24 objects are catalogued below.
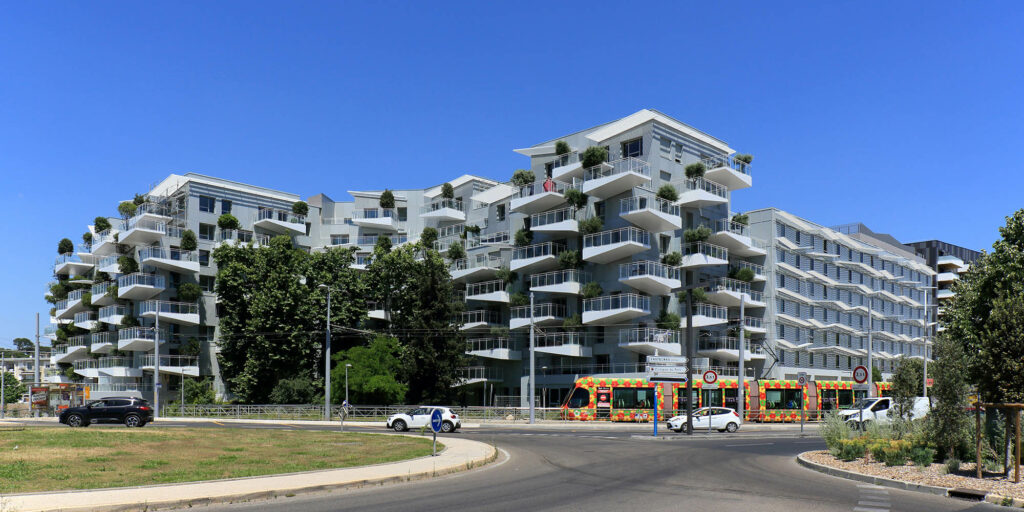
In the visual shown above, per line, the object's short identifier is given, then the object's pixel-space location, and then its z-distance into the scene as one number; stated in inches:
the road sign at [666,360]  1679.4
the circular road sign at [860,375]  1003.0
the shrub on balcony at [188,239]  2992.1
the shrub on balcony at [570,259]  2613.2
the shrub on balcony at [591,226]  2544.3
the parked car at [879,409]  1716.3
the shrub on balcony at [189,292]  2972.4
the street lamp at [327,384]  2223.2
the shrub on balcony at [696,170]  2635.3
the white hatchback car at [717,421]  1776.6
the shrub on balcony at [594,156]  2556.6
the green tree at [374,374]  2474.2
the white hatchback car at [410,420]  1720.0
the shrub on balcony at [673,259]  2522.1
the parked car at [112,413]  1708.9
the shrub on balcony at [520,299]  2723.9
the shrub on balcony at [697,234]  2608.3
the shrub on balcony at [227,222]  3090.6
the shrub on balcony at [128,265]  3058.6
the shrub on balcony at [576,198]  2635.3
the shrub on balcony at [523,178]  2866.6
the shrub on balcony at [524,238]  2763.3
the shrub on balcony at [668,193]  2517.2
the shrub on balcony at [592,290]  2541.8
